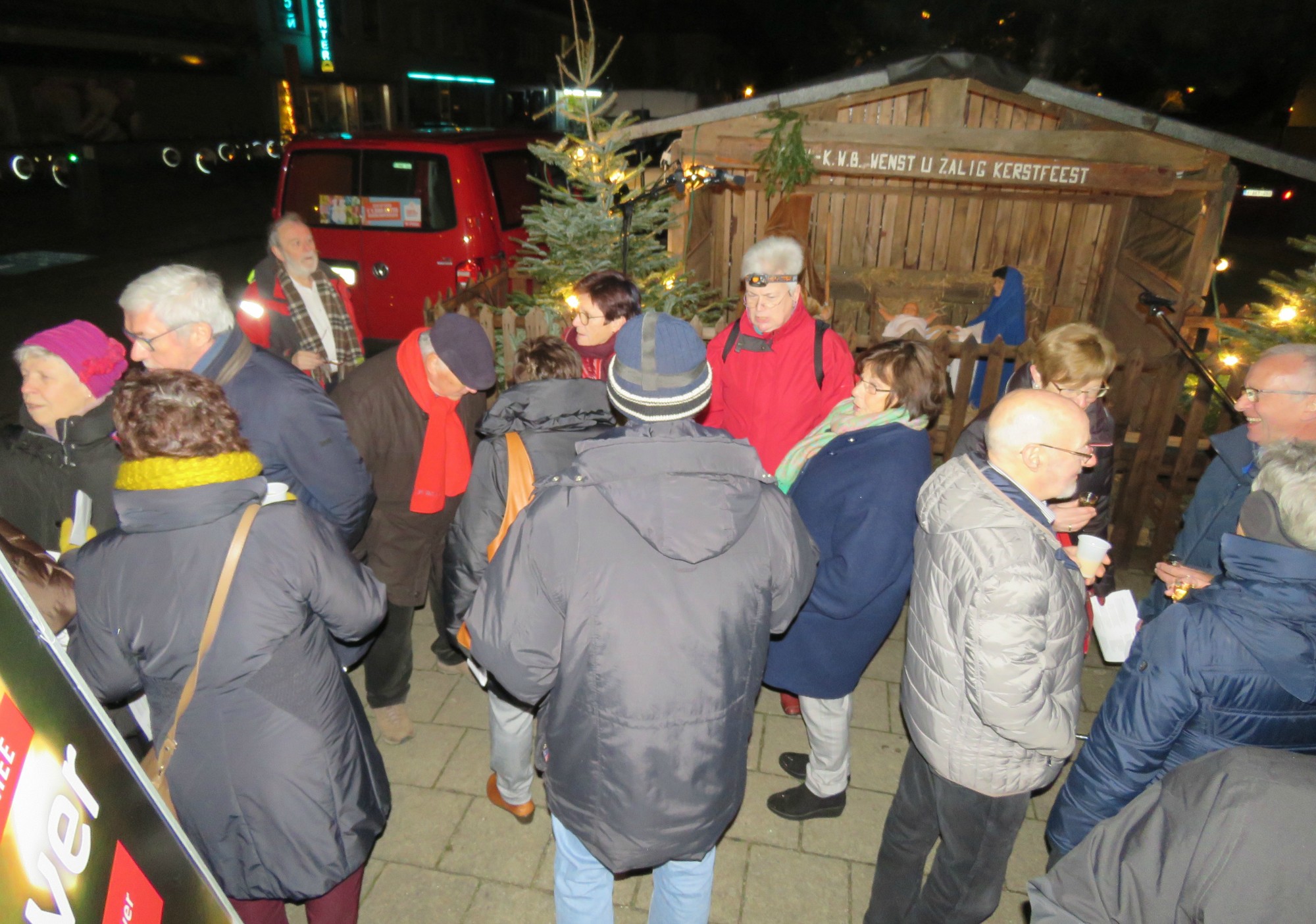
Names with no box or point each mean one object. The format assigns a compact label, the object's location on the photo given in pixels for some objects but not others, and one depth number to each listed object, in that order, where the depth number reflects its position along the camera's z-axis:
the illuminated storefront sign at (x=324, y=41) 25.17
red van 6.75
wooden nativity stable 6.40
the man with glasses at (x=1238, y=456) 2.67
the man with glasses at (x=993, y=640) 1.93
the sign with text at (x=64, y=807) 1.12
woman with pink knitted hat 2.61
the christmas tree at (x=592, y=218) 5.20
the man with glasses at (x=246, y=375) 2.73
